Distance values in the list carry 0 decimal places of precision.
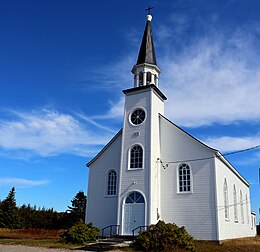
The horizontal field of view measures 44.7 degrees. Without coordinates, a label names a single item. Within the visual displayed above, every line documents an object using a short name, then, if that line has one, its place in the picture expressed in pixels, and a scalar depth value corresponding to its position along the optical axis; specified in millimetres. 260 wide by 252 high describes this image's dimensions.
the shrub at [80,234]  18778
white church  21578
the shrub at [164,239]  16203
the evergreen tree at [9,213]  45125
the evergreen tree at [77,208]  43981
